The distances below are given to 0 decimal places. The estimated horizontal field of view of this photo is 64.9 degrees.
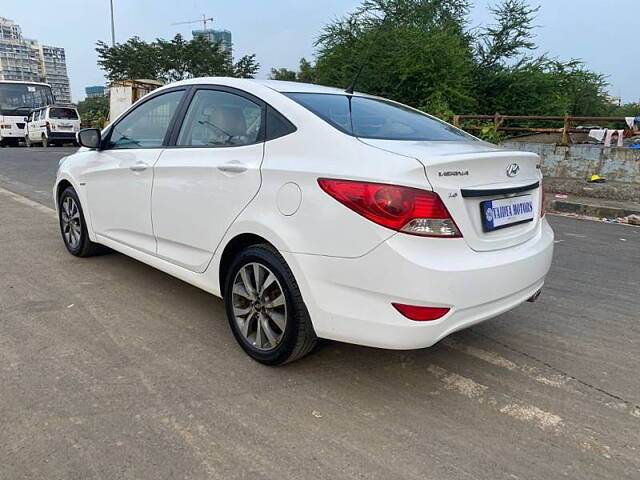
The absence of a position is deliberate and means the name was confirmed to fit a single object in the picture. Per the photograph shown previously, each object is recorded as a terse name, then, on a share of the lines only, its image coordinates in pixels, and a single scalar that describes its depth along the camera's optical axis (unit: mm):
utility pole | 33384
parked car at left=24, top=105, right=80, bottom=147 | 22453
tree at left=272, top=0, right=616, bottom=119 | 19062
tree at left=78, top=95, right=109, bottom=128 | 29600
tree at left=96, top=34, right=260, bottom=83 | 37594
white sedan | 2268
